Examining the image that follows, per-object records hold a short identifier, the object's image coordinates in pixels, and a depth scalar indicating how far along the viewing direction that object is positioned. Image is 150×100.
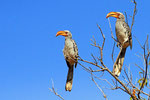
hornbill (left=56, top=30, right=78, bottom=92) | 10.92
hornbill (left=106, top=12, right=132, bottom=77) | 9.77
